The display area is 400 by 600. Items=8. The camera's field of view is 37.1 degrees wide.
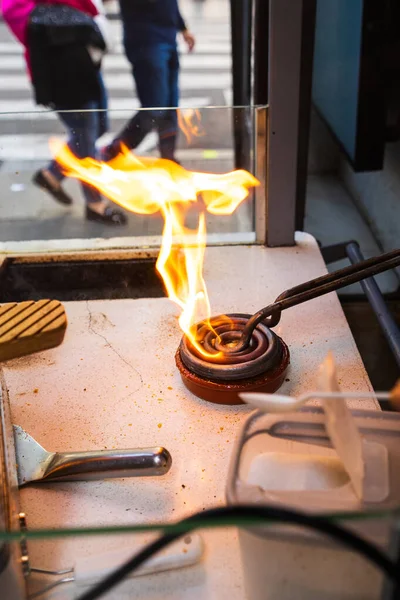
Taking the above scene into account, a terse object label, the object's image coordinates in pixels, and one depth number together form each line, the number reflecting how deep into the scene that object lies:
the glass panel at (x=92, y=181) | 1.63
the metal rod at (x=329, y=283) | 1.17
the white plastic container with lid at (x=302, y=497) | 0.58
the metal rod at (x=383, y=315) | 1.36
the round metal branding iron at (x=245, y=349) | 1.12
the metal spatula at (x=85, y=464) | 0.95
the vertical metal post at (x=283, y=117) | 1.41
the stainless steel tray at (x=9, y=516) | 0.70
